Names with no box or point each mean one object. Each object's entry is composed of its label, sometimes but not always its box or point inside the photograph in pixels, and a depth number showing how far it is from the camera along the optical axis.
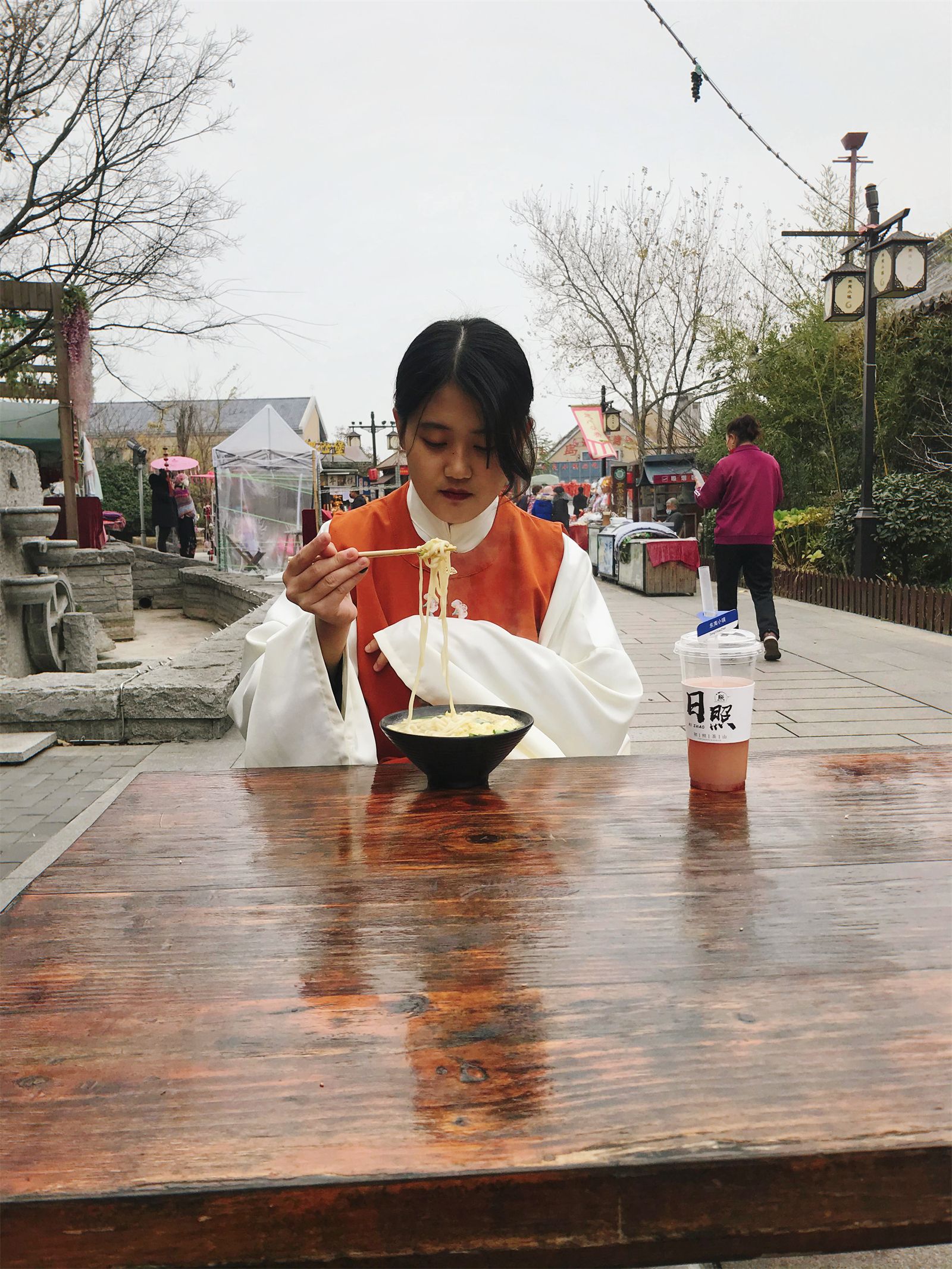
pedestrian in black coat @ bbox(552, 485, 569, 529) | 16.58
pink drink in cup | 1.56
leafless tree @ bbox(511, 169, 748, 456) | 22.50
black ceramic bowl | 1.64
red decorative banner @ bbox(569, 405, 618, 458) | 21.30
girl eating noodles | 2.05
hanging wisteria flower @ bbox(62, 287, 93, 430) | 10.95
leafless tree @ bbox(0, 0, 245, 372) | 11.68
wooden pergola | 9.93
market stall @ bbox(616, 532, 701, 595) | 12.56
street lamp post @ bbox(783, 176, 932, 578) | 9.32
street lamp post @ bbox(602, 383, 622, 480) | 22.47
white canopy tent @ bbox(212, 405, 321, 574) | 15.44
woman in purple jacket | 7.62
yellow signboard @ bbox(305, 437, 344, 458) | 31.27
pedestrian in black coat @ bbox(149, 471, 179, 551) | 19.70
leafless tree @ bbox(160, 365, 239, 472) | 38.84
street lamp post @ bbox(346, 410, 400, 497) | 47.79
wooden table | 0.71
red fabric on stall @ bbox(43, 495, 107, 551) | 11.81
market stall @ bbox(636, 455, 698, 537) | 19.73
